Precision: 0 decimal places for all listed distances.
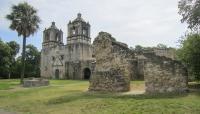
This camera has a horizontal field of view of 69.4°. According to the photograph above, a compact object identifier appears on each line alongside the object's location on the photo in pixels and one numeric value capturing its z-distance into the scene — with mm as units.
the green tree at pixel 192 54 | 9272
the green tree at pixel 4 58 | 26867
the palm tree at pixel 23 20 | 16215
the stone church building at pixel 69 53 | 25076
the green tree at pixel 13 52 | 30457
